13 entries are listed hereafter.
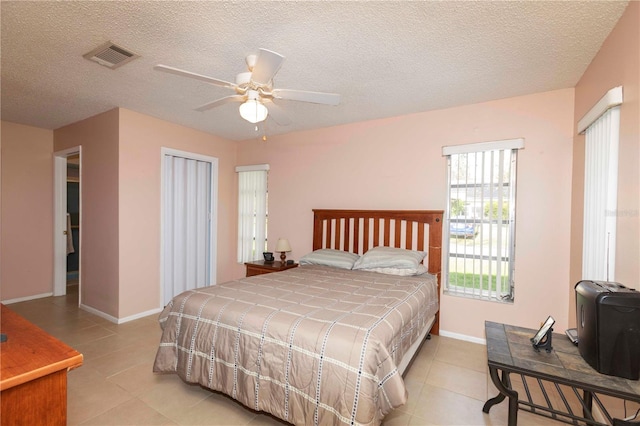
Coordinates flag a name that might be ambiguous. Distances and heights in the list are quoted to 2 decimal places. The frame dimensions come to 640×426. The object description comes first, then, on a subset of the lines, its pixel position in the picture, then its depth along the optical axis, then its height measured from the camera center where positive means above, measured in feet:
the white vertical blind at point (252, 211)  15.76 -0.18
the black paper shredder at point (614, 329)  4.41 -1.81
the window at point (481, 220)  9.87 -0.30
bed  4.93 -2.64
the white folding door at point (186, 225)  13.76 -0.88
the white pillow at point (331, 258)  11.24 -1.97
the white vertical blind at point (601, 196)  6.09 +0.37
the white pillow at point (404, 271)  9.92 -2.12
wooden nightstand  12.92 -2.65
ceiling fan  5.68 +2.67
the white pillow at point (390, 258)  10.04 -1.73
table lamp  13.60 -1.81
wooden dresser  3.09 -1.94
